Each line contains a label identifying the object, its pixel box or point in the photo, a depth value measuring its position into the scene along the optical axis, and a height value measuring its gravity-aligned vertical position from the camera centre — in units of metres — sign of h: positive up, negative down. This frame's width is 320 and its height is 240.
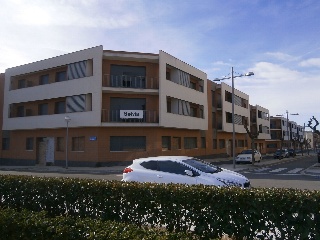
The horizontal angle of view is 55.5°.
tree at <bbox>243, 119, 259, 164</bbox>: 29.30 +0.66
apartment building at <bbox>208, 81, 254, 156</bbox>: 41.47 +3.51
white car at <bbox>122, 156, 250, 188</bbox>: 9.10 -0.96
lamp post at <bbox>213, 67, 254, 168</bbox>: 26.03 +5.50
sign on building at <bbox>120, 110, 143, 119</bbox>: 26.98 +2.49
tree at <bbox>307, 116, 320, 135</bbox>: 27.55 +1.51
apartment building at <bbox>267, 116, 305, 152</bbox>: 78.36 +2.58
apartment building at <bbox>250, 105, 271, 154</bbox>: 60.00 +3.65
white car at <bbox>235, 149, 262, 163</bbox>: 32.38 -1.64
